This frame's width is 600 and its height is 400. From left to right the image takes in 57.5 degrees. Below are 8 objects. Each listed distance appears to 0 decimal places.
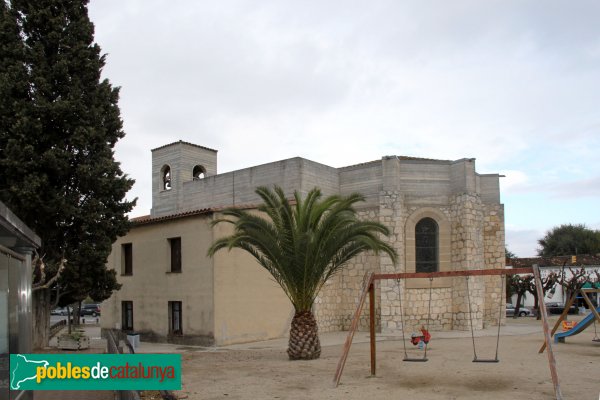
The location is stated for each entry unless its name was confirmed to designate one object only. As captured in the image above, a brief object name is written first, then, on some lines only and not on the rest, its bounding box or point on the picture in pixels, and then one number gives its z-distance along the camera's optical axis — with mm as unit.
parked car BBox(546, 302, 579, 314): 39844
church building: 20922
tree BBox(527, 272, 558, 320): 35938
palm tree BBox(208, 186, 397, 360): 15508
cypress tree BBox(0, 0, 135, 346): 16984
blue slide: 18922
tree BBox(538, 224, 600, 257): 57688
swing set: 10484
